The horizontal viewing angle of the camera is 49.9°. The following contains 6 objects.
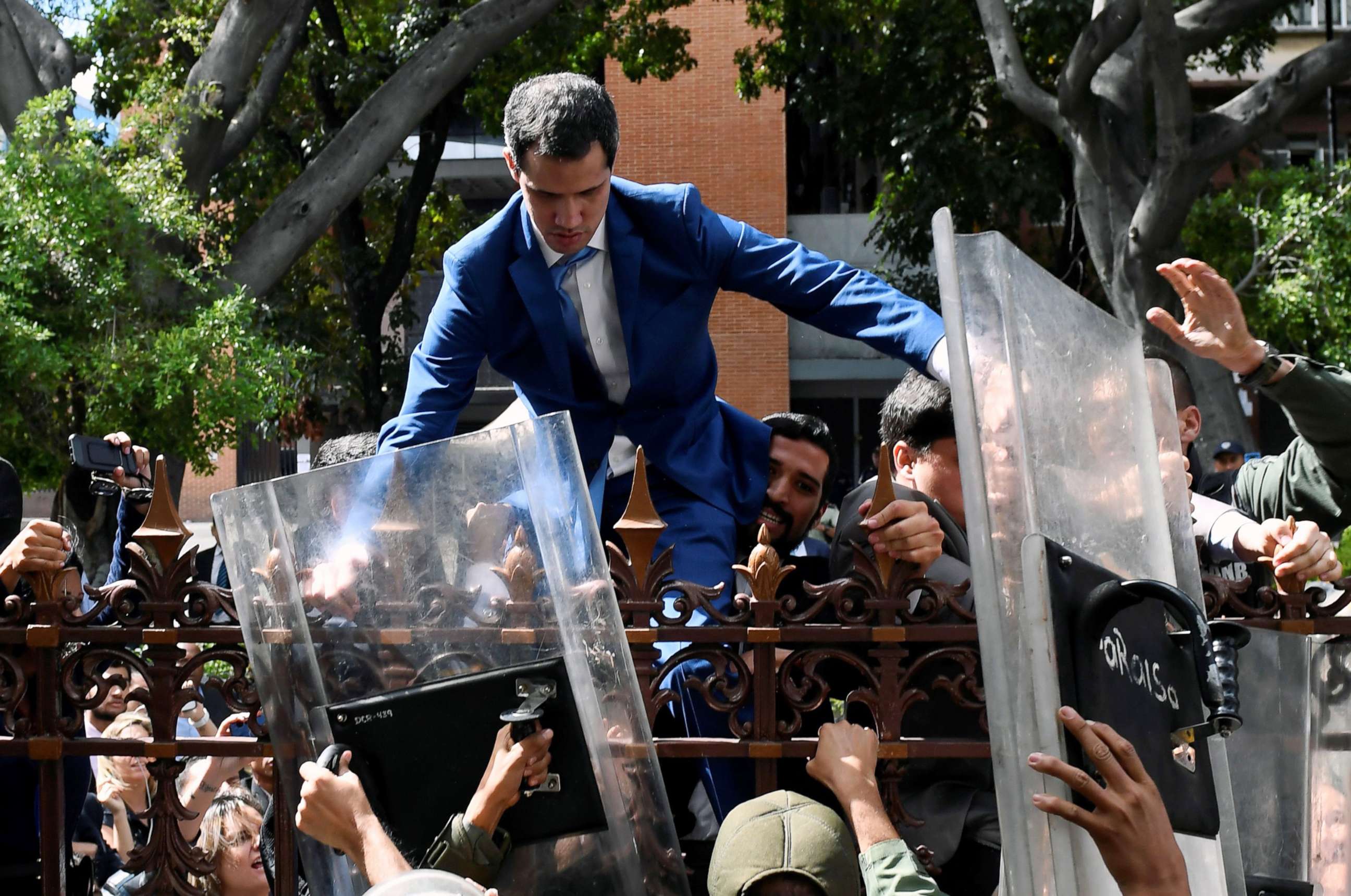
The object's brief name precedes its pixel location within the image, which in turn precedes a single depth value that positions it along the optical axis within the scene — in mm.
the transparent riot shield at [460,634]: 2205
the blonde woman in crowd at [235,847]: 3648
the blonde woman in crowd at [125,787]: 4328
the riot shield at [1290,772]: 2426
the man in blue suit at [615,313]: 2852
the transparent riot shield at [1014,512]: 1698
